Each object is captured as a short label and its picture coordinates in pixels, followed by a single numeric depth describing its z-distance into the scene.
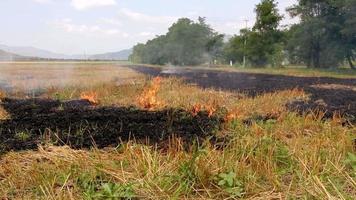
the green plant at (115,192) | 4.34
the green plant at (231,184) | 4.57
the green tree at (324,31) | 42.75
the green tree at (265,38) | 55.38
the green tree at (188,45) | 93.75
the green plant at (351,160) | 5.42
